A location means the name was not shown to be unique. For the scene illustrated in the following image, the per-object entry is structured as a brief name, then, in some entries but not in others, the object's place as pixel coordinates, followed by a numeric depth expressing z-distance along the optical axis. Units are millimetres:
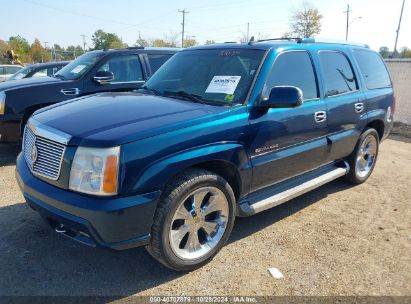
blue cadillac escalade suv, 2650
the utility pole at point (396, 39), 49225
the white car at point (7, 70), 17736
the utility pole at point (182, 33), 63550
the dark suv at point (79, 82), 5898
